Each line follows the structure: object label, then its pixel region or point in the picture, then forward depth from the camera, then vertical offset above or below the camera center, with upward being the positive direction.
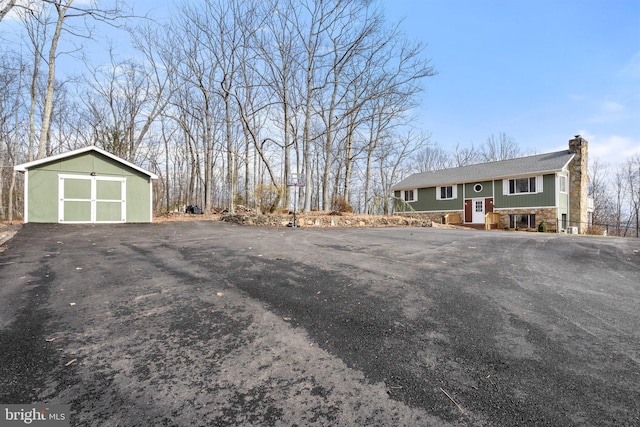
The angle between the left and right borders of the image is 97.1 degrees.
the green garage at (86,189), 11.08 +1.11
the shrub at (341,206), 14.54 +0.42
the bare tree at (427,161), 37.78 +7.12
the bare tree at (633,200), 28.77 +1.34
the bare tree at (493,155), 32.90 +6.93
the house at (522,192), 18.05 +1.49
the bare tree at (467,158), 34.72 +6.92
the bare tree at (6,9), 8.47 +6.22
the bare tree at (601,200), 28.97 +1.38
